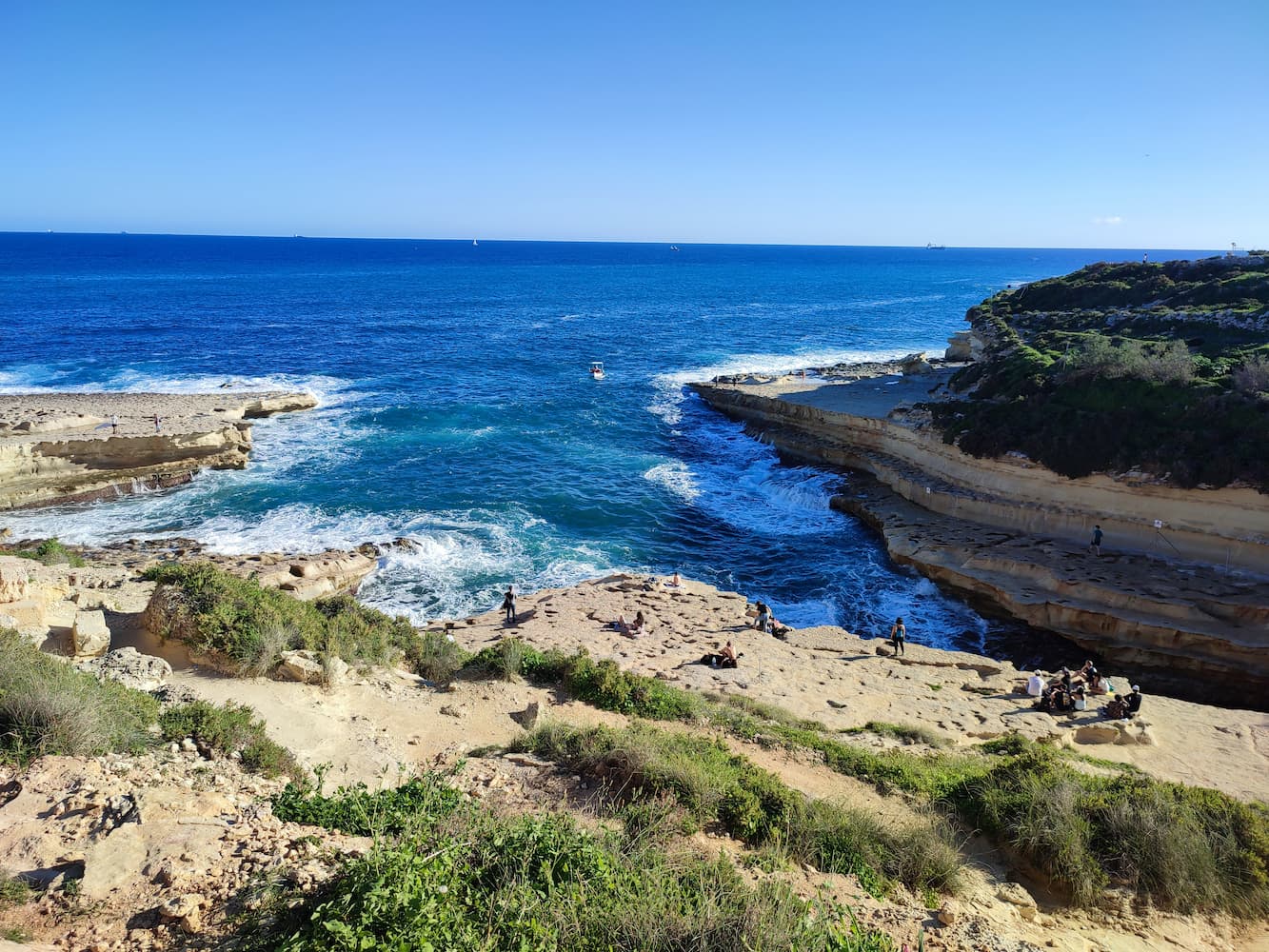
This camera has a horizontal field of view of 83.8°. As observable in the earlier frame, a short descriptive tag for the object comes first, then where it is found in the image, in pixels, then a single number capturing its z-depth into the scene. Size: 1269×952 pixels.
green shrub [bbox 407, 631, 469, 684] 14.67
